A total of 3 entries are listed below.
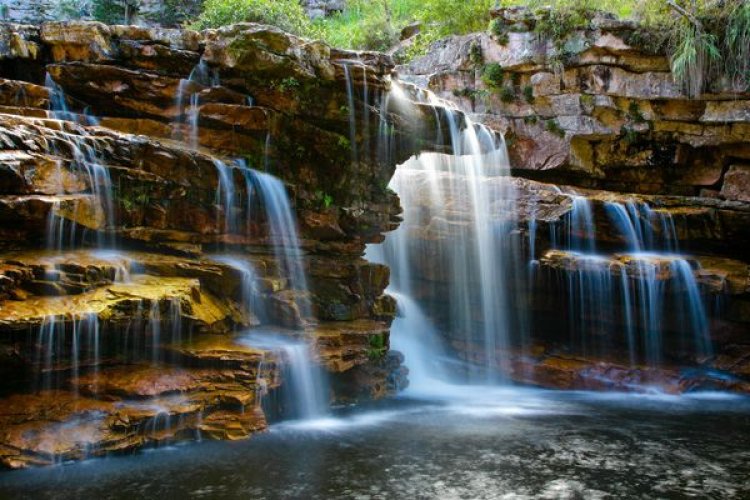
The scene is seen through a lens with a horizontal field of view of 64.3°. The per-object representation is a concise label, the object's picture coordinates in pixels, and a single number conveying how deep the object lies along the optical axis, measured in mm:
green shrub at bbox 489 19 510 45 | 17500
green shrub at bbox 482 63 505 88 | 17547
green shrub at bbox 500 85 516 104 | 17484
